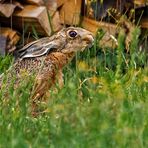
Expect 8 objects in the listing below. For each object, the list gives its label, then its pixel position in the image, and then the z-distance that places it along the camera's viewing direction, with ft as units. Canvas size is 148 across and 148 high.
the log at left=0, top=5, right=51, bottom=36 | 43.39
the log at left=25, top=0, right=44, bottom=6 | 44.55
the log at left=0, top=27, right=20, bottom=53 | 43.06
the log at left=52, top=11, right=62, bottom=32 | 44.80
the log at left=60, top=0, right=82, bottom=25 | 45.27
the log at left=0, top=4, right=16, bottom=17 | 43.29
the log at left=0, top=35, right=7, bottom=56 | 42.91
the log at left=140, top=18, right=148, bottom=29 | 47.88
